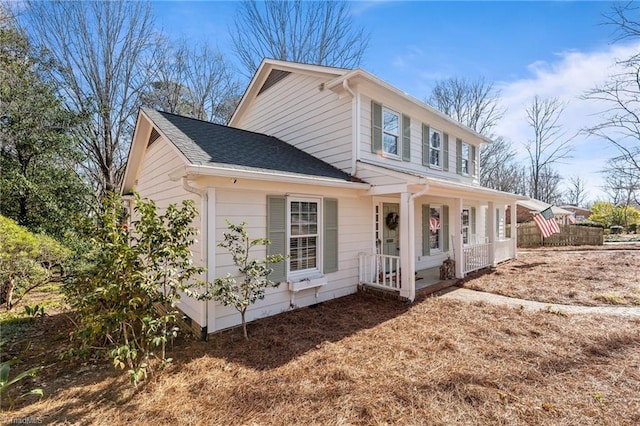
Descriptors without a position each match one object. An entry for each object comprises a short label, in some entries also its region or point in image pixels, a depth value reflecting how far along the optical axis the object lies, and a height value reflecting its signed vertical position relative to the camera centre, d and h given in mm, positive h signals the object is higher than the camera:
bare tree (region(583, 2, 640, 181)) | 10789 +4220
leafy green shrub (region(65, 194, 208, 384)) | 3070 -677
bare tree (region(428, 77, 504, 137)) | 22609 +9555
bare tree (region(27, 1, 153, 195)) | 10547 +6441
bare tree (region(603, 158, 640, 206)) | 11602 +1976
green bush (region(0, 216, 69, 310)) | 4809 -741
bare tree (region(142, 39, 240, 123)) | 14086 +7481
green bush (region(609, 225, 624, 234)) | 24125 -753
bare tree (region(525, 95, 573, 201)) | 25438 +7847
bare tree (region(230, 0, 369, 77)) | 14922 +10120
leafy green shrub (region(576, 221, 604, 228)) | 20681 -284
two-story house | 4938 +755
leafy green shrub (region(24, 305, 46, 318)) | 5152 -1713
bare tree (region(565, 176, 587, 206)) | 44875 +4559
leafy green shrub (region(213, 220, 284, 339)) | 4250 -951
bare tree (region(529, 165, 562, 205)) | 36194 +4651
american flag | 12508 -133
